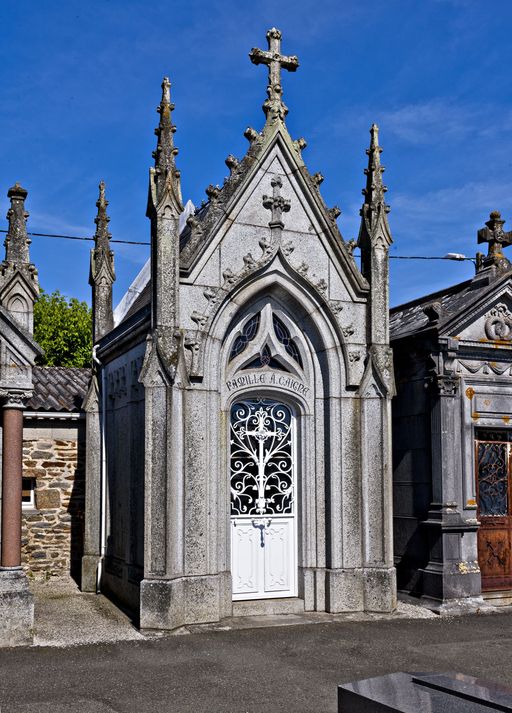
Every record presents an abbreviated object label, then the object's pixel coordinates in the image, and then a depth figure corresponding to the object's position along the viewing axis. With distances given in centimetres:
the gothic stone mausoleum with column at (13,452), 972
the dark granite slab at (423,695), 497
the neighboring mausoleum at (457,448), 1244
